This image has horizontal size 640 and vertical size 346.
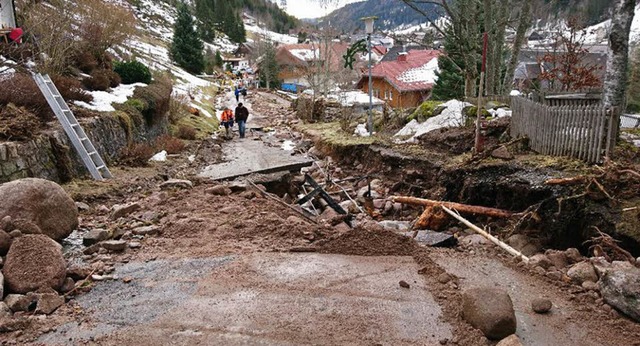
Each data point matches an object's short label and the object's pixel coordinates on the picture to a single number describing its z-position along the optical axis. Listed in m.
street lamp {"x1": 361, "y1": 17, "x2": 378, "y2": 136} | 12.67
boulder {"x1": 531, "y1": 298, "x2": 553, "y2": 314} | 4.59
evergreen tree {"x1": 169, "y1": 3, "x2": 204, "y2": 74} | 48.59
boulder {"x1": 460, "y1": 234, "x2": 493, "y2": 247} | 6.79
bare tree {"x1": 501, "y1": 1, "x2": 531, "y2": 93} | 16.44
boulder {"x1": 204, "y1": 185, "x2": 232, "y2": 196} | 9.23
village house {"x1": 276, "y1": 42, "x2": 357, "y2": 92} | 49.04
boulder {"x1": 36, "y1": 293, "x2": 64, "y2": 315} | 4.64
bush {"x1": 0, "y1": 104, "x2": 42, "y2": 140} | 8.71
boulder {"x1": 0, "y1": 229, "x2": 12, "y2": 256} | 5.44
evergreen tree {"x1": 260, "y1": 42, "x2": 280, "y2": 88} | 57.31
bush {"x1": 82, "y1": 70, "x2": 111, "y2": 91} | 15.13
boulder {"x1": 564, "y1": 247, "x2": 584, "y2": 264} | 5.82
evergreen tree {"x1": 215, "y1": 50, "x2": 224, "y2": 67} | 71.93
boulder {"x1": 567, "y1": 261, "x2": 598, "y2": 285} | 5.13
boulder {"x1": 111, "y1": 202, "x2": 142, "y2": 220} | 7.88
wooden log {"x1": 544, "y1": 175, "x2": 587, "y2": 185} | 6.89
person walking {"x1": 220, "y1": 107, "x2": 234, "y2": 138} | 21.27
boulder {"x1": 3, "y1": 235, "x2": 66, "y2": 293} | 4.93
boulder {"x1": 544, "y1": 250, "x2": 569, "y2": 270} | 5.74
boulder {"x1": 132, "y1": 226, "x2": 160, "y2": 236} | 7.10
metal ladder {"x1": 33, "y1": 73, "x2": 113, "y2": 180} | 10.27
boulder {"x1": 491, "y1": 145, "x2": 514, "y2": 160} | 8.87
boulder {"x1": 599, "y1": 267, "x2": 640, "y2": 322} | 4.36
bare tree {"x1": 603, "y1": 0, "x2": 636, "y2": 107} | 8.21
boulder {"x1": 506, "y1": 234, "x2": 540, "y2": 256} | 6.76
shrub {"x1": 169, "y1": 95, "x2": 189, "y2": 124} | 20.75
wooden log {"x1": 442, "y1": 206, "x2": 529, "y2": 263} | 5.95
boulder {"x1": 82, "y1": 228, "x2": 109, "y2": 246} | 6.68
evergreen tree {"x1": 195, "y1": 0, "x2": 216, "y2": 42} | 92.12
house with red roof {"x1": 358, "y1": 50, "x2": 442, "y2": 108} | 39.03
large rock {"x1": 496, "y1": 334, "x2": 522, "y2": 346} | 3.85
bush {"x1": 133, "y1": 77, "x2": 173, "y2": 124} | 16.52
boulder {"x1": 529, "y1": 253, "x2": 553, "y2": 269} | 5.66
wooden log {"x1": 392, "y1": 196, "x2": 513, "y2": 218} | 7.76
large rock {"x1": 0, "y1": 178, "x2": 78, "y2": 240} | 6.00
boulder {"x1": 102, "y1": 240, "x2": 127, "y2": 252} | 6.45
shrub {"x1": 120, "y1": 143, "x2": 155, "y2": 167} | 12.57
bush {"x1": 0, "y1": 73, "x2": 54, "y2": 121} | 9.52
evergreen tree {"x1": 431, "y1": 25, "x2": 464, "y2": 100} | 24.92
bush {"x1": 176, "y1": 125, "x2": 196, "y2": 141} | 18.78
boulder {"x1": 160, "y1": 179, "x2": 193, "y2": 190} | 10.05
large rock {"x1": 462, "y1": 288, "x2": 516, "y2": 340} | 4.11
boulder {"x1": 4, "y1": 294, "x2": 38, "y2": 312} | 4.62
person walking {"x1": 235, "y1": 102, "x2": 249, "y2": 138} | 20.38
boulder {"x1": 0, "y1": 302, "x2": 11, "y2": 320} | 4.49
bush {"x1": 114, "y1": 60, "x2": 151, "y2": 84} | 18.38
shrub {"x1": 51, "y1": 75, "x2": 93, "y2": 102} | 12.34
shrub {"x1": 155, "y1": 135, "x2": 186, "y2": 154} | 15.52
